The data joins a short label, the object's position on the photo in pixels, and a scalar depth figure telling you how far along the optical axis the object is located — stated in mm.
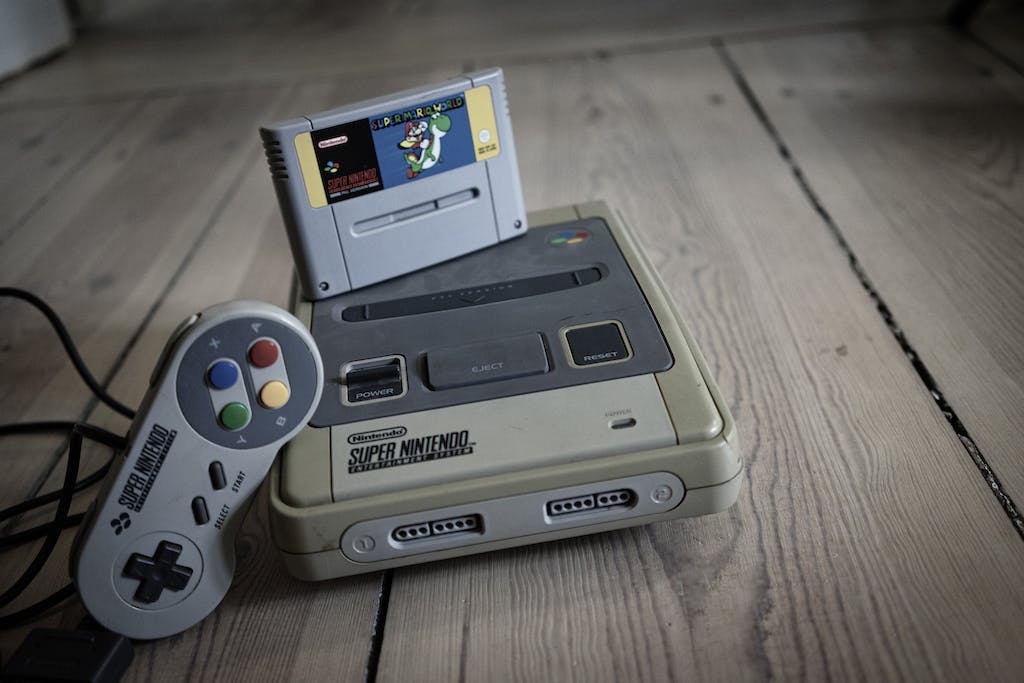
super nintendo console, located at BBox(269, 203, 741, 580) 533
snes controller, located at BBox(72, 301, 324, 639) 518
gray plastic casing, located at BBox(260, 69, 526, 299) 668
